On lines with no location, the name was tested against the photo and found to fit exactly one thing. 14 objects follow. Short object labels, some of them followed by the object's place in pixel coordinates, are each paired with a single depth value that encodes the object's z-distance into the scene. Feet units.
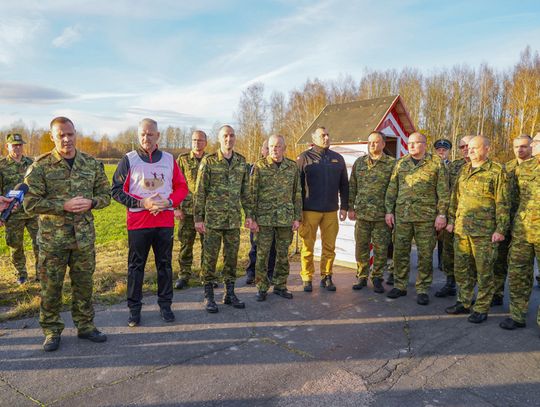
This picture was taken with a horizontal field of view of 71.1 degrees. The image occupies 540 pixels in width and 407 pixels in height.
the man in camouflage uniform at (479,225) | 15.24
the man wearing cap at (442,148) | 22.58
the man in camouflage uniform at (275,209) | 17.37
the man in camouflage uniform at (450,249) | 18.72
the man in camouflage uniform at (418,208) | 17.40
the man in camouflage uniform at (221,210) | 16.07
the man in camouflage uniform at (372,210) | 19.01
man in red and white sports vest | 13.85
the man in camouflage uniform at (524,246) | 14.51
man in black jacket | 18.84
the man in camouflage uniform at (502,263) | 17.29
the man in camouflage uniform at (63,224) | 11.99
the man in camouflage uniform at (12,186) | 19.15
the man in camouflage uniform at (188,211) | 19.43
